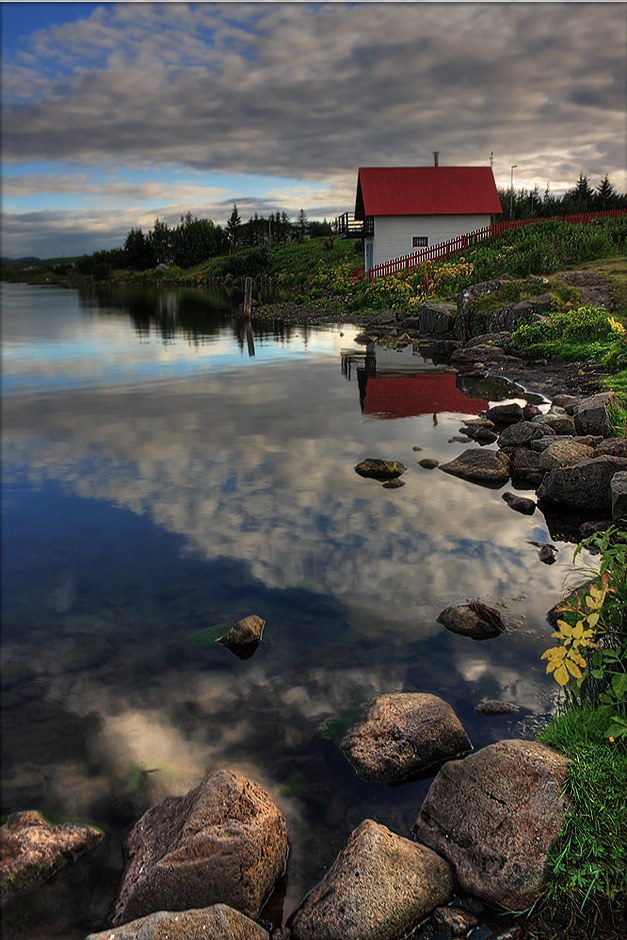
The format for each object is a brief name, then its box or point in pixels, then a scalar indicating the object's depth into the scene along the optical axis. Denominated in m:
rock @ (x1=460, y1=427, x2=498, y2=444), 13.60
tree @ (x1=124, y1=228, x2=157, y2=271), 97.00
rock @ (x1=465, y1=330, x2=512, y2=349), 23.52
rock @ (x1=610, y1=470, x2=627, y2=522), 8.25
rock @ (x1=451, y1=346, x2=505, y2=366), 22.52
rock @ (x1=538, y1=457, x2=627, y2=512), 9.46
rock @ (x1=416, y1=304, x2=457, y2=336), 28.08
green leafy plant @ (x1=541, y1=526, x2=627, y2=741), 3.76
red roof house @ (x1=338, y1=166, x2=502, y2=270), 46.12
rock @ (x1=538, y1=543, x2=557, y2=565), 8.34
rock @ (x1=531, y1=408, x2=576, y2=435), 12.63
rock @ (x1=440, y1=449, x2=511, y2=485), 11.16
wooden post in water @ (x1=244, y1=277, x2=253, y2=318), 38.25
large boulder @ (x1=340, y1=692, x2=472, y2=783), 4.89
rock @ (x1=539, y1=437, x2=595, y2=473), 10.48
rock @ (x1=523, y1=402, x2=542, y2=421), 14.46
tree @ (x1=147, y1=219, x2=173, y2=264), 100.06
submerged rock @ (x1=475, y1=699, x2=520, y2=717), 5.52
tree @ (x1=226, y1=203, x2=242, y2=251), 98.12
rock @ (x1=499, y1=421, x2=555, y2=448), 12.45
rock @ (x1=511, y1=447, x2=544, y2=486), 11.07
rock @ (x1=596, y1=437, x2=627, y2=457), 10.06
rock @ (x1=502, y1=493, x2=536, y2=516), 9.89
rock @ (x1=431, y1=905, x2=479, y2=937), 3.64
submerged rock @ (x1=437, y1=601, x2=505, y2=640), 6.70
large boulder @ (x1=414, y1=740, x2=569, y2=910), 3.73
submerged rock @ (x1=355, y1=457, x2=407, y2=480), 11.52
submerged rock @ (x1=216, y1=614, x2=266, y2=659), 6.56
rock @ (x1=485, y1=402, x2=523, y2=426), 14.55
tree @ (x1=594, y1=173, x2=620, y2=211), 59.05
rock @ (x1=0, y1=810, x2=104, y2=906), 4.05
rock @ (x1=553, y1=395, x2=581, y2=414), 14.47
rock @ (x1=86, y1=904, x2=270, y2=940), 3.28
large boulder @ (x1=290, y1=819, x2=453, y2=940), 3.56
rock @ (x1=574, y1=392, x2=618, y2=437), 12.06
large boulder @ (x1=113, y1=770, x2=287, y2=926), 3.73
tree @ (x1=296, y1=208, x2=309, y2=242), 97.68
